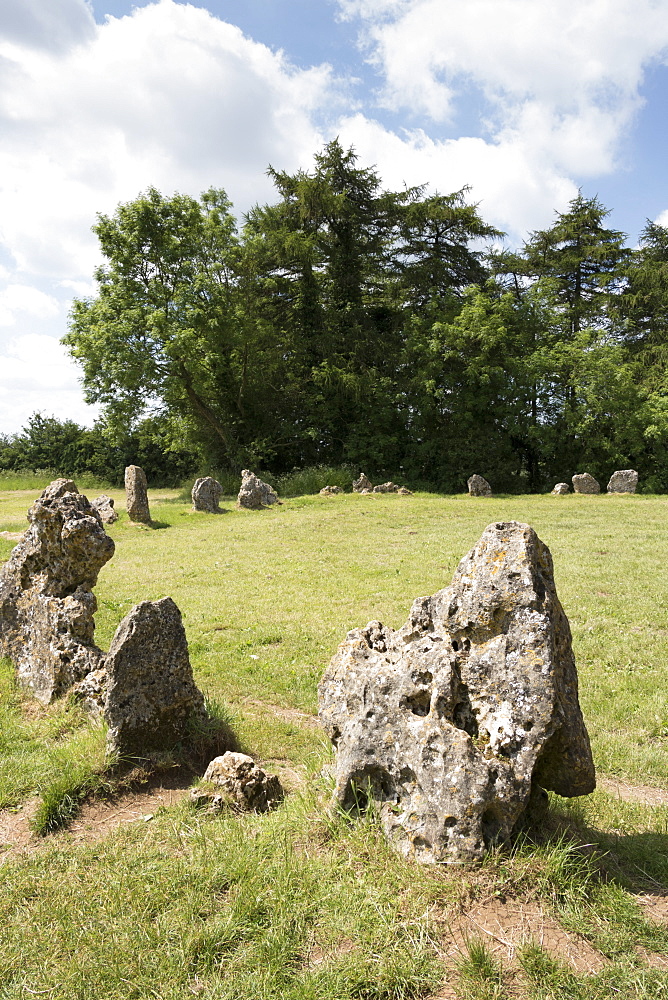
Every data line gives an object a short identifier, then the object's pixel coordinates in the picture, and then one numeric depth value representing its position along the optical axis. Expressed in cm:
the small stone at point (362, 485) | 2759
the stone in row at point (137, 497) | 2009
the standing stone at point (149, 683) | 511
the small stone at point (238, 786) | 450
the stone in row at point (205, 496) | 2278
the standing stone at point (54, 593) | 639
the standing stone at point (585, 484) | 2873
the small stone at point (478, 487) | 2833
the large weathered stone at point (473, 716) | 350
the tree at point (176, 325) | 3020
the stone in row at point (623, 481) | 2850
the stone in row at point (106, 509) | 2000
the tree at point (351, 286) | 3422
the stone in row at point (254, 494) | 2405
